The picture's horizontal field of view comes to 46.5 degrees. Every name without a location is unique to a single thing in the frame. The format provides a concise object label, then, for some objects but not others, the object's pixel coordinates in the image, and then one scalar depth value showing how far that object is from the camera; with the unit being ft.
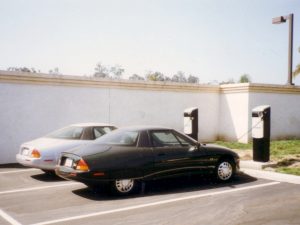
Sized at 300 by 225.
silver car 28.37
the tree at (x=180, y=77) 207.85
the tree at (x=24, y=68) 151.08
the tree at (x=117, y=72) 190.60
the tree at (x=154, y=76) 153.53
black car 22.27
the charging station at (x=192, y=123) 39.75
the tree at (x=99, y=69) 191.11
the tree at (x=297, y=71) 69.05
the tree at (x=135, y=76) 174.99
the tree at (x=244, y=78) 207.10
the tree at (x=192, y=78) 218.13
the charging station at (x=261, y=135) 33.04
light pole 63.98
